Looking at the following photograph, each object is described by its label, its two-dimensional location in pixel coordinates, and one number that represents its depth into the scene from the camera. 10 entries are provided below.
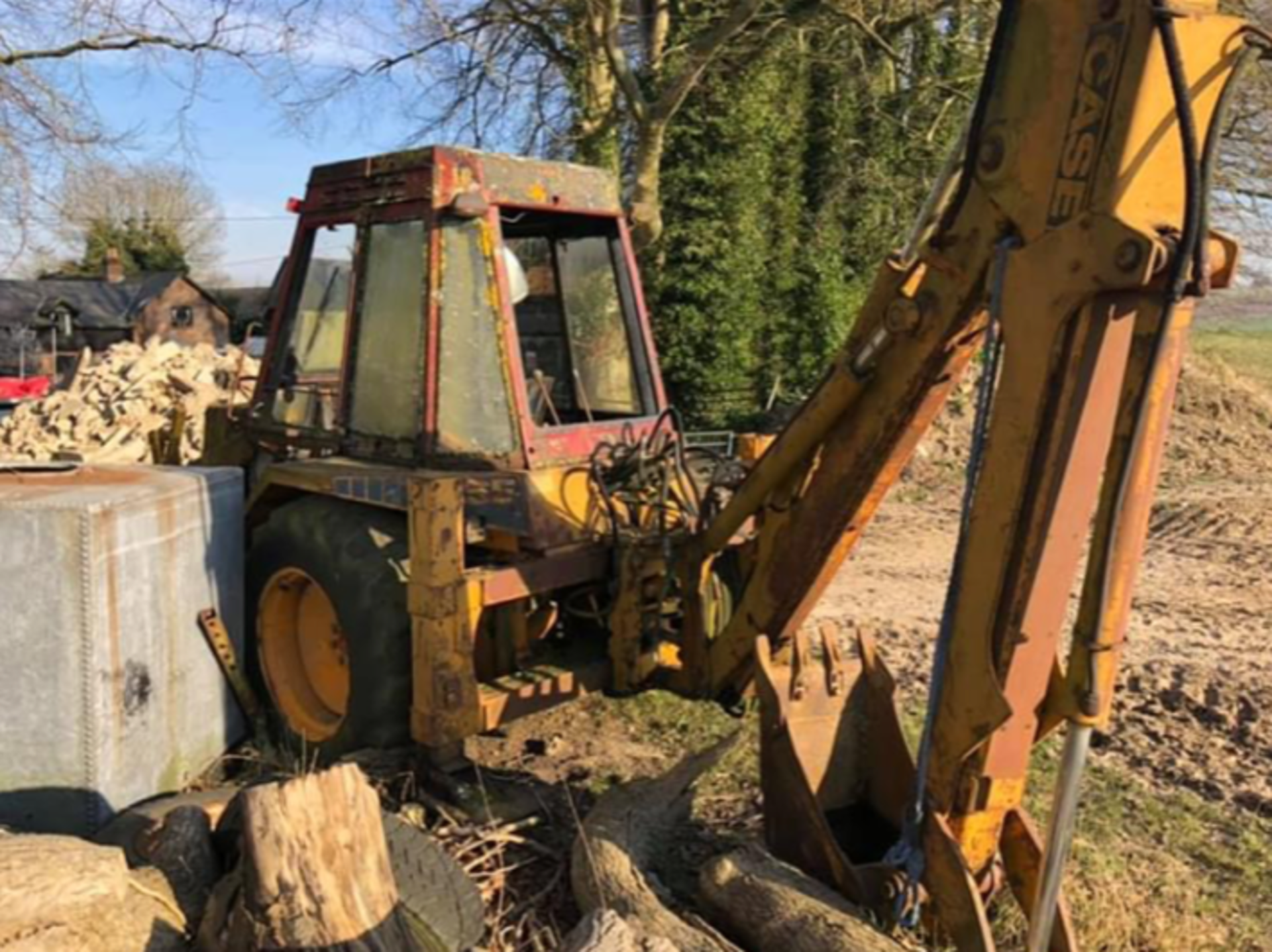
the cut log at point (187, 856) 3.31
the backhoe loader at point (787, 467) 2.68
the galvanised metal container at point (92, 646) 4.00
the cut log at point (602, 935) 2.74
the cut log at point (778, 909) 3.05
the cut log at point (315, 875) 2.79
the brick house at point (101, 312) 40.03
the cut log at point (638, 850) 3.19
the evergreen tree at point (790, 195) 14.89
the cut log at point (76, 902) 2.81
